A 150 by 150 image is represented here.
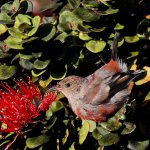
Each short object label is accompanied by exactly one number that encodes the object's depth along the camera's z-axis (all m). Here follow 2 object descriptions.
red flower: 4.56
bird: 4.93
